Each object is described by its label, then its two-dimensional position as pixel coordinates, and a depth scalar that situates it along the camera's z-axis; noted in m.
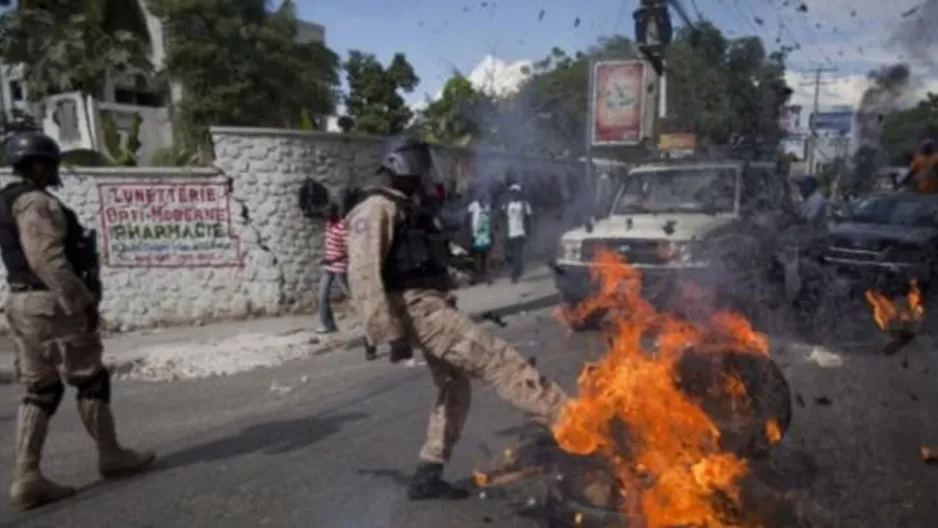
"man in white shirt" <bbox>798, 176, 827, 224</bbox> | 10.57
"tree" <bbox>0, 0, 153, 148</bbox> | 20.98
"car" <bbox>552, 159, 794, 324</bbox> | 8.24
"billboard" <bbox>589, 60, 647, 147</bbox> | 22.75
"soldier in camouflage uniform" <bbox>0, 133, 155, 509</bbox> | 4.37
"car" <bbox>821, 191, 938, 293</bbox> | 10.15
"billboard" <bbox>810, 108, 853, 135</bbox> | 42.22
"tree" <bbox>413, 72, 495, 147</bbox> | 16.80
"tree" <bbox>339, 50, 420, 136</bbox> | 32.88
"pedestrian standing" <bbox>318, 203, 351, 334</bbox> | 9.52
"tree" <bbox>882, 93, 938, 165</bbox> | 16.55
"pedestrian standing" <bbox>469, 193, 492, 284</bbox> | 13.25
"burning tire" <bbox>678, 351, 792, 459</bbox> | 3.91
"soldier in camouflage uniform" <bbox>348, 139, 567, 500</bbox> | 3.93
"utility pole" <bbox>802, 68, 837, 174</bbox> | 31.09
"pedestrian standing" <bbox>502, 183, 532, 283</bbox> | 13.49
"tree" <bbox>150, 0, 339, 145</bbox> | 24.78
